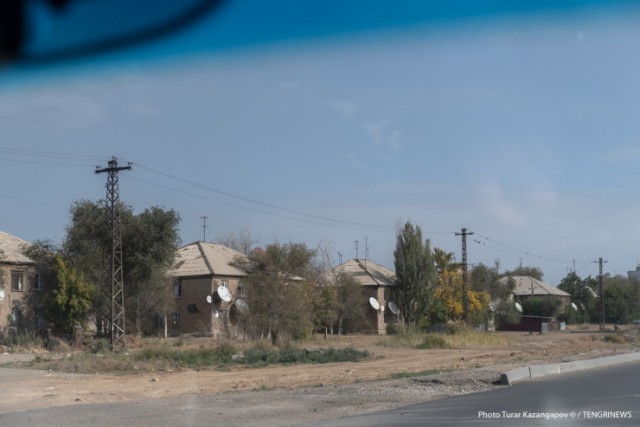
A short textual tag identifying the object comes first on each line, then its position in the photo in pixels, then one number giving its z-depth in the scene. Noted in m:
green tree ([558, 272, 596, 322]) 124.16
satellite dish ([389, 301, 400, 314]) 78.56
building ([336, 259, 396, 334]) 76.31
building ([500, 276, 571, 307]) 115.69
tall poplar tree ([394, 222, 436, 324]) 78.25
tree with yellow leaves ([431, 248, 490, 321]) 79.62
